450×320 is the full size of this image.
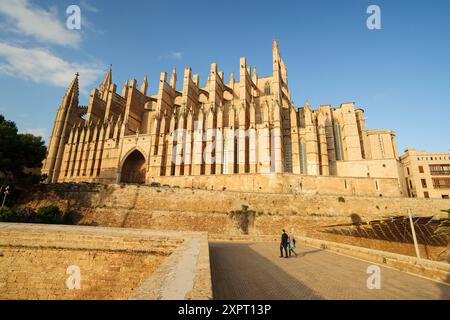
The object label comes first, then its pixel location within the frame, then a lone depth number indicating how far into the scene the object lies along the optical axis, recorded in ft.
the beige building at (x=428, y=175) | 110.93
